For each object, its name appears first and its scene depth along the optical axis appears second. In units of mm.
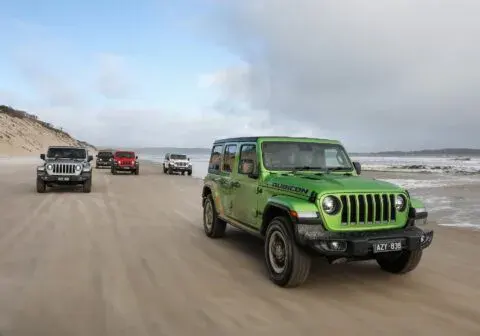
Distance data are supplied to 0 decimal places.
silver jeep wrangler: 17062
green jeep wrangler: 5375
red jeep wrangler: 31812
